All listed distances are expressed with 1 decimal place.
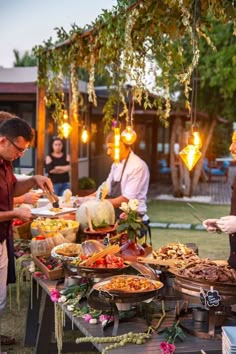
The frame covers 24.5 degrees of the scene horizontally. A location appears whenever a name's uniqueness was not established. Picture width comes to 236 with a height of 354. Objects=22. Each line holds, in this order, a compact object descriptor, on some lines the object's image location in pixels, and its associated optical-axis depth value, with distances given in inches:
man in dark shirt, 161.0
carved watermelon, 209.0
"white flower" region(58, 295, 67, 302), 143.6
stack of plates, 97.9
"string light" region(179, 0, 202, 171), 183.3
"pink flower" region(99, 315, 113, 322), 125.0
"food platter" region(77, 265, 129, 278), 140.7
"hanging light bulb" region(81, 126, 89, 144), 392.2
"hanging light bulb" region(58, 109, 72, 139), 338.0
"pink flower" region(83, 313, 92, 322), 129.1
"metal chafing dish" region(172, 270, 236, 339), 118.3
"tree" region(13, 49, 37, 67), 1498.5
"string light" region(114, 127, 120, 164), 236.7
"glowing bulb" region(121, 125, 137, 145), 241.6
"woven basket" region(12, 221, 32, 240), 224.5
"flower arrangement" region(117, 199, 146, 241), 169.3
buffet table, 114.0
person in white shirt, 235.9
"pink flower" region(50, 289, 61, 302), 145.9
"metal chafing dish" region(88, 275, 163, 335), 121.3
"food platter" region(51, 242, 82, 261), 156.5
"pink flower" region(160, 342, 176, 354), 109.7
